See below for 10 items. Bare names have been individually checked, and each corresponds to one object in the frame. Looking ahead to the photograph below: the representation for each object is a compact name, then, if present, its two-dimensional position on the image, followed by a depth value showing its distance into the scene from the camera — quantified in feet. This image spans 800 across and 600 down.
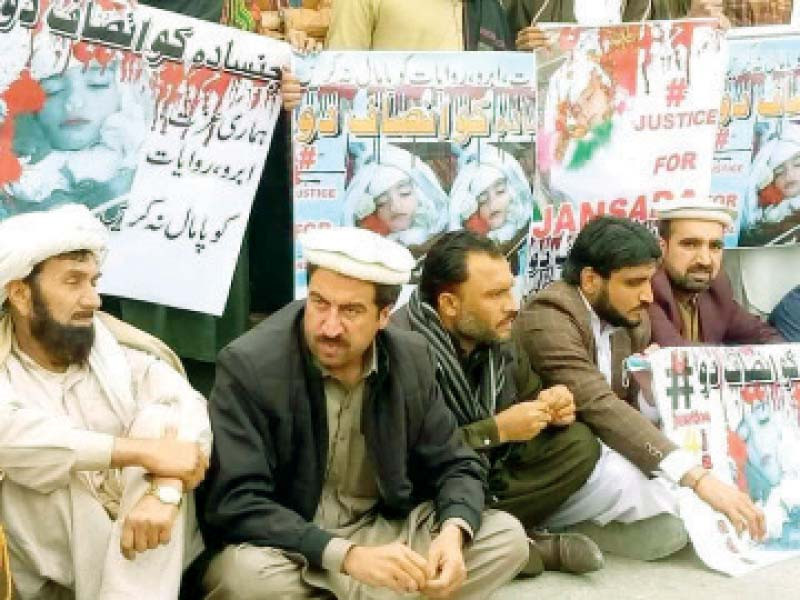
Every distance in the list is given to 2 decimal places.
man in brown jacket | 14.79
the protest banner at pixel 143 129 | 14.90
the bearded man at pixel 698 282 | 17.28
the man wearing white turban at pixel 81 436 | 11.11
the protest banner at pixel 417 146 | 16.69
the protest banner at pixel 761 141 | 19.03
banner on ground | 15.06
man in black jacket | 11.80
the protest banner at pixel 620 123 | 17.98
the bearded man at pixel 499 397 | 14.14
